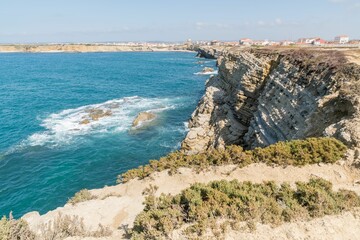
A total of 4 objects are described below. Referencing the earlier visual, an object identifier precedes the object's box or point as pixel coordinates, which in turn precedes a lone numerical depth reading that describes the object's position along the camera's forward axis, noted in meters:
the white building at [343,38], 154.24
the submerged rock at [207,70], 105.41
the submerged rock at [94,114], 45.43
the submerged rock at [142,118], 43.29
